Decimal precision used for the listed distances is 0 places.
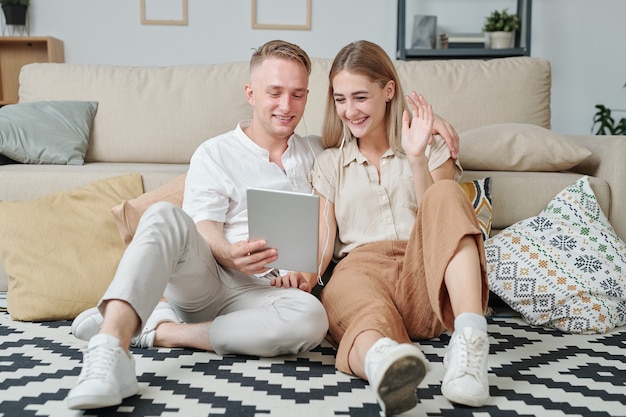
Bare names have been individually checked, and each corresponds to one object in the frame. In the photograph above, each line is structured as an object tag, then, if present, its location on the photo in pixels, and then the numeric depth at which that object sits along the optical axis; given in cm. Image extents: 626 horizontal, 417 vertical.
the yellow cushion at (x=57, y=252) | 195
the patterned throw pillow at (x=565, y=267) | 187
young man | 131
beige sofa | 268
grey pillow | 247
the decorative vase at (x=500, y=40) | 384
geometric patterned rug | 127
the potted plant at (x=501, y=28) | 383
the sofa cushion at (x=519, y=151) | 220
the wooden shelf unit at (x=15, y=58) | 399
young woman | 137
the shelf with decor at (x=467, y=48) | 382
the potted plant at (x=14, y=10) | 383
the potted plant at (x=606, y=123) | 384
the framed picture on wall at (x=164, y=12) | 395
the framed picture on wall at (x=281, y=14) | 397
